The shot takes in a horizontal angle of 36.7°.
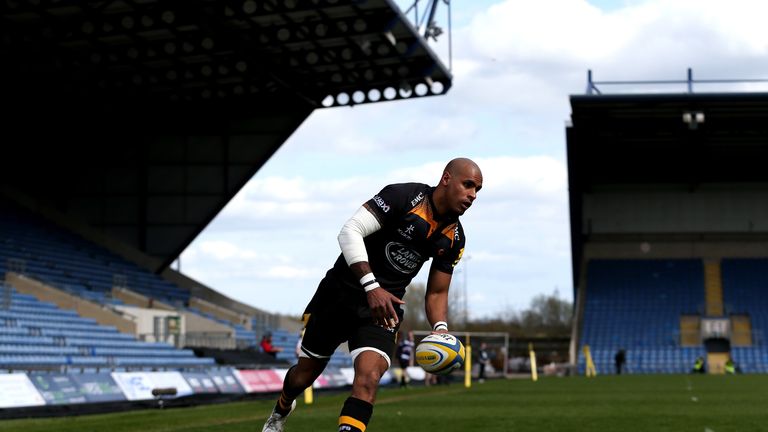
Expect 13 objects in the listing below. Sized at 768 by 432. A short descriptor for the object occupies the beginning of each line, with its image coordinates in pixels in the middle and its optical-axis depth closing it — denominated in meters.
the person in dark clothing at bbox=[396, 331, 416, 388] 34.97
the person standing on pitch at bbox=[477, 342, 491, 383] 45.25
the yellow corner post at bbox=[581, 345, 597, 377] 51.66
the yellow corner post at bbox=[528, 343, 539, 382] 42.00
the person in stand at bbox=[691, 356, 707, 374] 55.47
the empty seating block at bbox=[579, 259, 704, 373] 58.28
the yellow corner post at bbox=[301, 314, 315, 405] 23.14
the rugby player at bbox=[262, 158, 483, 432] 8.09
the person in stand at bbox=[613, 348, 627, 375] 56.66
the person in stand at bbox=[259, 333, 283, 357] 38.97
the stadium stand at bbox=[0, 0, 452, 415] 33.84
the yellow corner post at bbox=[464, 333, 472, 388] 35.44
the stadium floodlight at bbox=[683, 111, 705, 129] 50.59
